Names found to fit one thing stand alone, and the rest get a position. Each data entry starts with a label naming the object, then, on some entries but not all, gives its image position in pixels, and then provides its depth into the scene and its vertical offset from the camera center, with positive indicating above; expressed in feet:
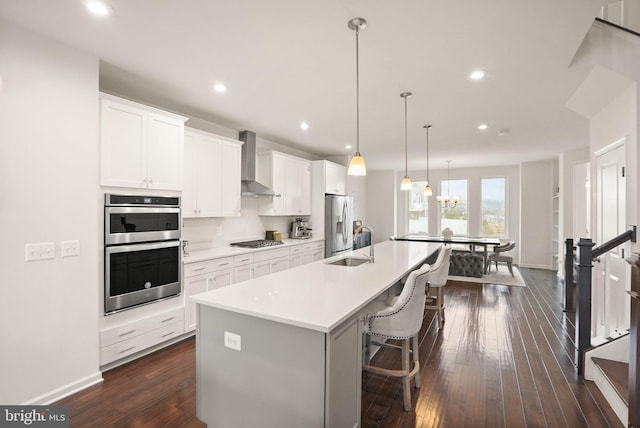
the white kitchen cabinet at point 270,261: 13.84 -2.26
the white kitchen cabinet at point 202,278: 10.83 -2.41
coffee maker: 19.03 -1.01
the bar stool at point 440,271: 10.85 -2.03
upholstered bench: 20.86 -3.44
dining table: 21.08 -1.88
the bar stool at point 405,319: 6.72 -2.37
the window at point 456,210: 28.89 +0.38
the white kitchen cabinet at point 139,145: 8.64 +2.09
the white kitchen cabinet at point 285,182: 16.68 +1.84
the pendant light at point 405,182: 13.34 +1.54
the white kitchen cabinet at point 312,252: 17.50 -2.23
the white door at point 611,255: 9.36 -1.30
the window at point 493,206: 27.45 +0.78
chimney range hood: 15.14 +2.16
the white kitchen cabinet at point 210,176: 12.00 +1.60
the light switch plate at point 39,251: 7.00 -0.90
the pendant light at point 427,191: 18.27 +1.40
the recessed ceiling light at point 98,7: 6.08 +4.17
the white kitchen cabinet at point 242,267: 12.70 -2.28
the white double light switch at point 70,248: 7.57 -0.87
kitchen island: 4.91 -2.46
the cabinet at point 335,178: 19.79 +2.43
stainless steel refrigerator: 19.40 -0.72
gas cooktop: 14.65 -1.48
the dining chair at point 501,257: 20.80 -2.75
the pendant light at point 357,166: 8.97 +1.40
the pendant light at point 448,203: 29.04 +1.10
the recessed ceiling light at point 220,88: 10.05 +4.20
